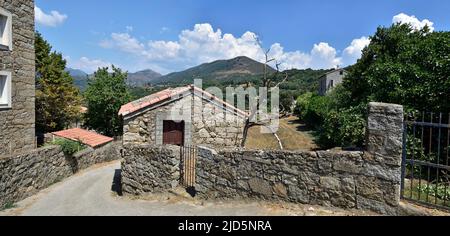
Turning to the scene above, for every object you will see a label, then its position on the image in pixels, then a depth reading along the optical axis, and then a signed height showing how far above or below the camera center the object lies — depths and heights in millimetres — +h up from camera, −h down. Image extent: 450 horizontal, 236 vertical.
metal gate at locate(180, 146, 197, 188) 7717 -1443
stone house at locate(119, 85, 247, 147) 10812 -421
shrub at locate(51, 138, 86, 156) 13288 -1729
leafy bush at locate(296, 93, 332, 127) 30559 +243
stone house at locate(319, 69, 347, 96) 48056 +5264
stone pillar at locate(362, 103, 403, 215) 4887 -741
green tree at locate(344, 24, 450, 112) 10125 +1508
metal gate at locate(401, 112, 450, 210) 4641 -1332
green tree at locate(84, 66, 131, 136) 27062 +622
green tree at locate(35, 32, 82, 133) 22609 +1041
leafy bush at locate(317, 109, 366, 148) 13203 -688
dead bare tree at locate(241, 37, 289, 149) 11031 +435
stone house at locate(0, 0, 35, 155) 11695 +1144
